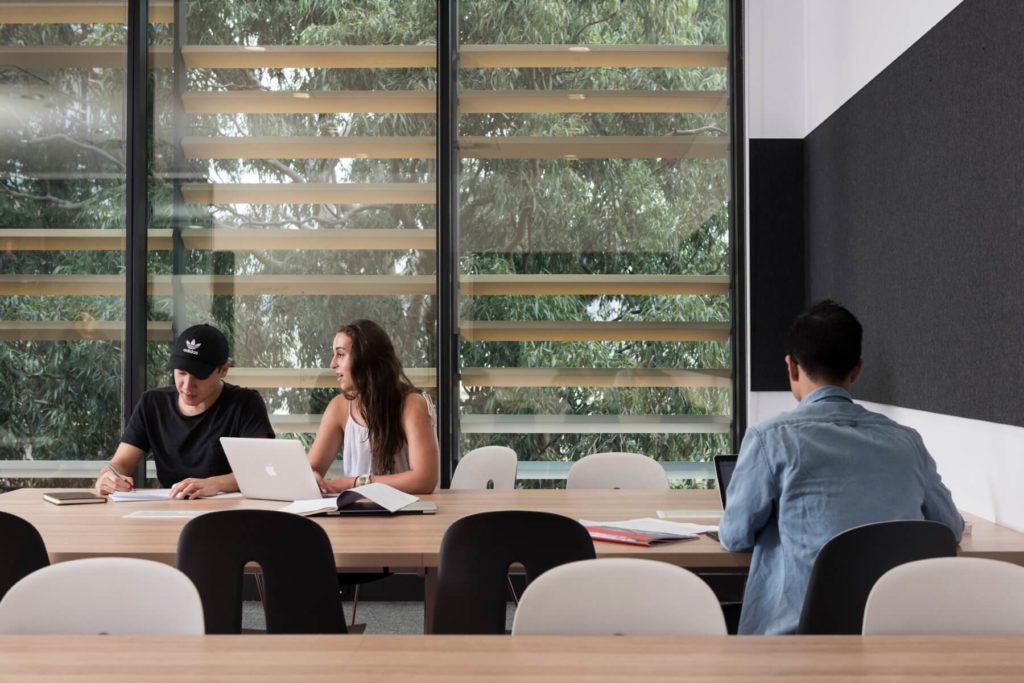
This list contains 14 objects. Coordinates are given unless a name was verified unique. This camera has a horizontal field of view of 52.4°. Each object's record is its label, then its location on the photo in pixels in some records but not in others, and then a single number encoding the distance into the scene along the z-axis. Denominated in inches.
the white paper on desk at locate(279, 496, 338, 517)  129.1
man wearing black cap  154.9
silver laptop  133.2
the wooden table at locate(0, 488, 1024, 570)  108.3
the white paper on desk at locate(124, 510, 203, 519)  129.6
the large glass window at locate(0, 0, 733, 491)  219.6
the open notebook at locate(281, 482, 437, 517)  129.7
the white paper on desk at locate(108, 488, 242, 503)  144.3
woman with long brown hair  146.4
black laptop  124.1
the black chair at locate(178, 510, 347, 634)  103.5
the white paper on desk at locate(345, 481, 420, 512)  131.1
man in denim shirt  97.3
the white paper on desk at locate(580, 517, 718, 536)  117.3
